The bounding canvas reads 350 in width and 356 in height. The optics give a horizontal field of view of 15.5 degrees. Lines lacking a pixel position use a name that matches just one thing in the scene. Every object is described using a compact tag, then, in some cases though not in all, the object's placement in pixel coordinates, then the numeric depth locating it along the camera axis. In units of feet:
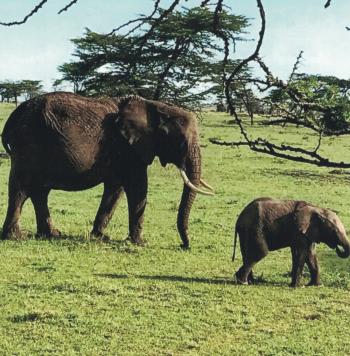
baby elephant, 51.02
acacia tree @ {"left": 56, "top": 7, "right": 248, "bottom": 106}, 147.02
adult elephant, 63.59
